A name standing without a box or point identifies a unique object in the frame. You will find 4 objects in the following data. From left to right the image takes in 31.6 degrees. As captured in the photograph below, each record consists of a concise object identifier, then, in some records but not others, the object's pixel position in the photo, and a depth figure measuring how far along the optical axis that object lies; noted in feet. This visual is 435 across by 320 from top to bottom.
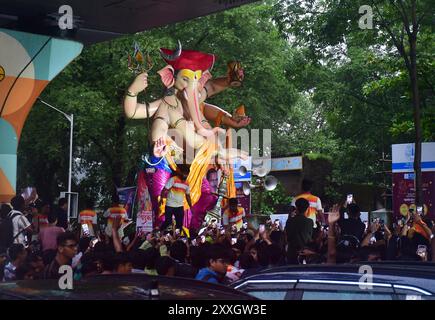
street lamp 81.79
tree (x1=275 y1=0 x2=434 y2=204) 42.96
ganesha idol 65.57
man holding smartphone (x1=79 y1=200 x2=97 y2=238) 50.39
